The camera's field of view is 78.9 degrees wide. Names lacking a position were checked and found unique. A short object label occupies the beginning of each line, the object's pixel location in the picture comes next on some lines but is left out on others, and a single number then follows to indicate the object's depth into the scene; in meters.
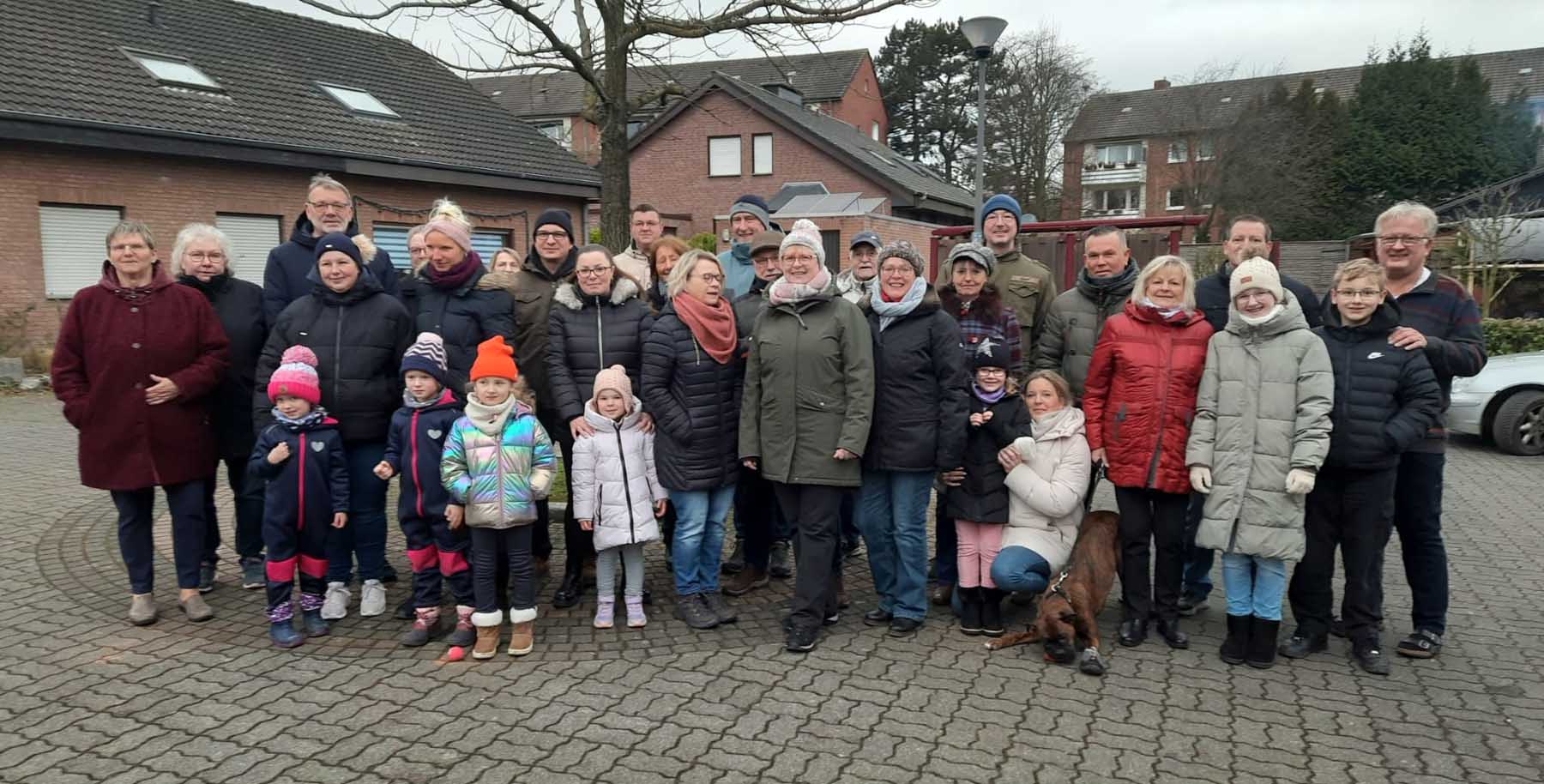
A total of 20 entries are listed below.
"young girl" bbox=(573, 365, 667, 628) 4.59
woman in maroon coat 4.50
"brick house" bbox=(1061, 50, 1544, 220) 41.12
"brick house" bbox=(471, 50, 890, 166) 45.97
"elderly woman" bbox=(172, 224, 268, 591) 4.90
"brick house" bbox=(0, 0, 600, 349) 14.01
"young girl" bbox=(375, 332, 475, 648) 4.41
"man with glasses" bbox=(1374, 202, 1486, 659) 4.29
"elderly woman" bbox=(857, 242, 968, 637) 4.44
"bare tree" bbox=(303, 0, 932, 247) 8.70
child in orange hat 4.30
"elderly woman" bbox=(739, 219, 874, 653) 4.42
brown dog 4.29
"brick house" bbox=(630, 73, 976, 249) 33.09
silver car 9.66
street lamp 11.05
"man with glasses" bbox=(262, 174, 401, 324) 5.12
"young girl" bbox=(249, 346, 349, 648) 4.38
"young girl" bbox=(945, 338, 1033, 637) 4.56
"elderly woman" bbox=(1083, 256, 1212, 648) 4.30
